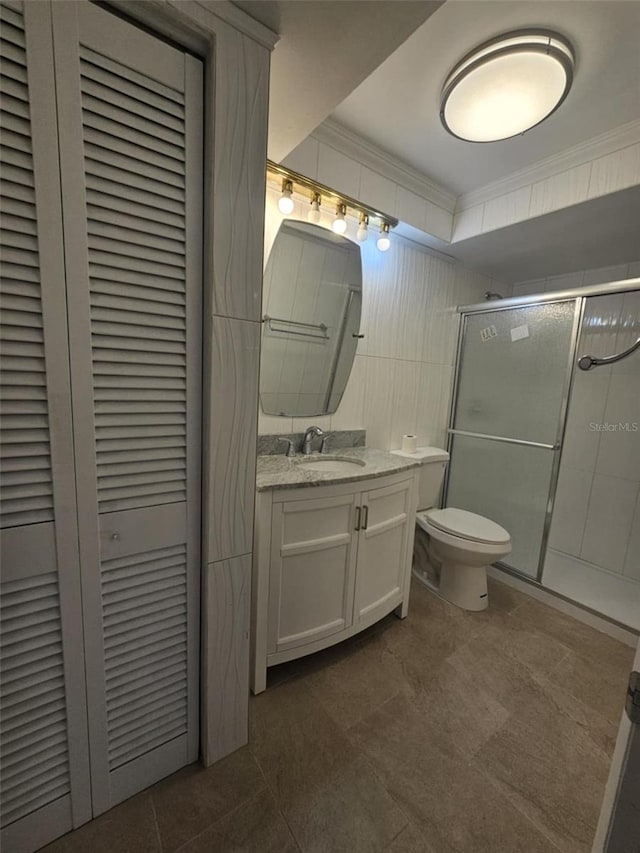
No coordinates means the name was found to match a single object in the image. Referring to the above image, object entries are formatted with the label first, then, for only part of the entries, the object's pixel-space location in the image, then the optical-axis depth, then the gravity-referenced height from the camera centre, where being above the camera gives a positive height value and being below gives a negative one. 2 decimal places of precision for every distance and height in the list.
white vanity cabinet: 1.25 -0.73
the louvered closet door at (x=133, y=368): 0.72 +0.01
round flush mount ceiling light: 1.06 +1.03
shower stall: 2.06 -0.29
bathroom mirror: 1.65 +0.32
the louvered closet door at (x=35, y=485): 0.65 -0.26
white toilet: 1.79 -0.83
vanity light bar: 1.47 +0.89
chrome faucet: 1.78 -0.29
